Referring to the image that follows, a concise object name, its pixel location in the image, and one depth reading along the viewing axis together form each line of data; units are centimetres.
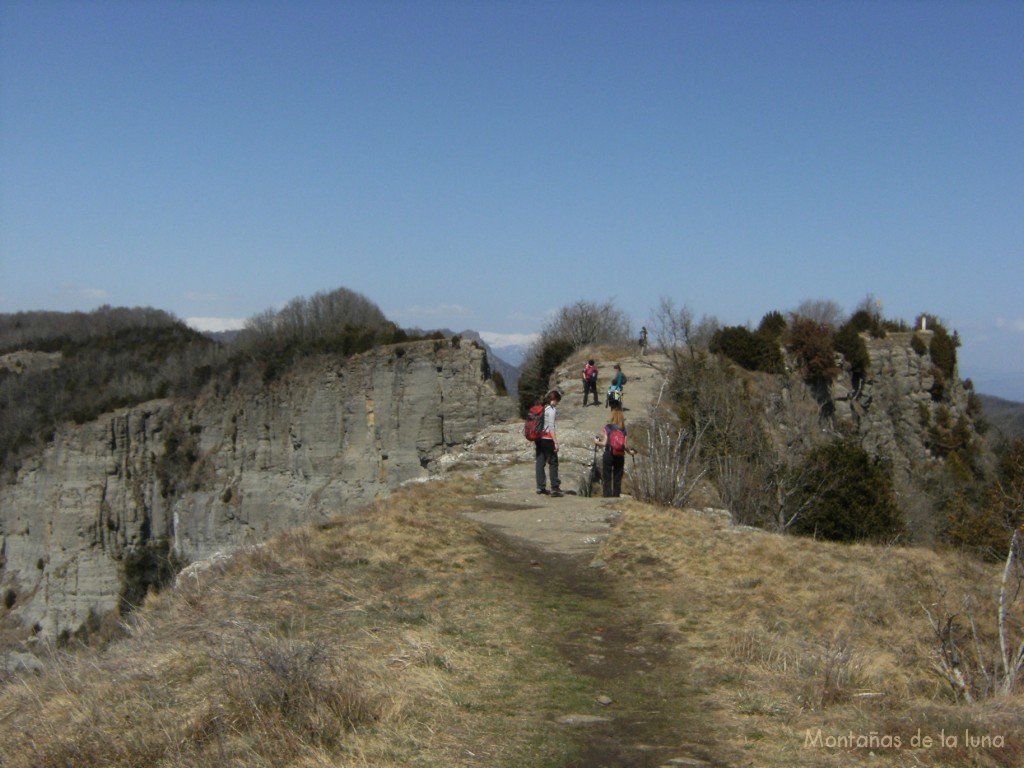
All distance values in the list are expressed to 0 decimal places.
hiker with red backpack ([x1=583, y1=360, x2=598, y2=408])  2398
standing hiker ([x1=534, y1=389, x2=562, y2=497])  1370
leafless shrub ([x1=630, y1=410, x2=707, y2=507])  1283
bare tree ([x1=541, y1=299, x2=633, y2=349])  4356
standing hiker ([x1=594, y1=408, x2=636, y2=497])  1369
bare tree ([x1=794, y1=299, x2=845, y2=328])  5453
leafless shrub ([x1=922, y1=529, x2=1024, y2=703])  654
